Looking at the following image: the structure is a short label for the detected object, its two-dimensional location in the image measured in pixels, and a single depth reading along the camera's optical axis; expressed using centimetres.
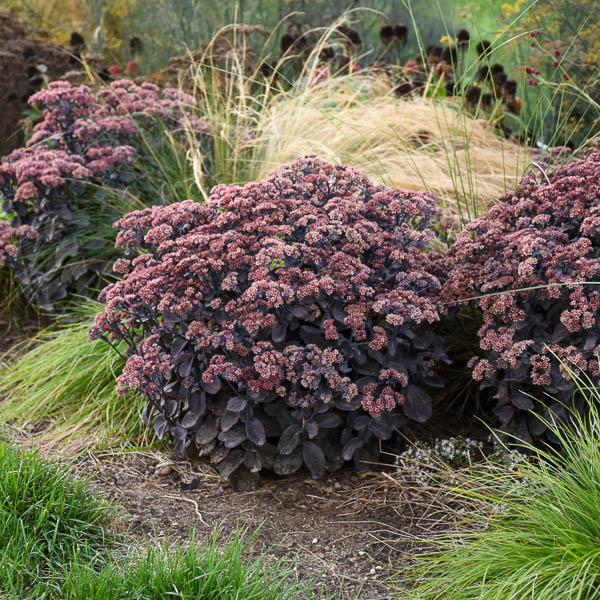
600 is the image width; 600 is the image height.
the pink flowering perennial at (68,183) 431
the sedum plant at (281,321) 282
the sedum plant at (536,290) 273
